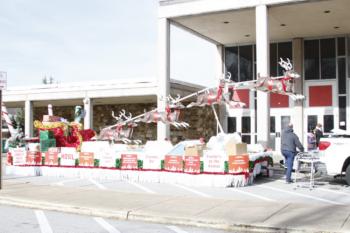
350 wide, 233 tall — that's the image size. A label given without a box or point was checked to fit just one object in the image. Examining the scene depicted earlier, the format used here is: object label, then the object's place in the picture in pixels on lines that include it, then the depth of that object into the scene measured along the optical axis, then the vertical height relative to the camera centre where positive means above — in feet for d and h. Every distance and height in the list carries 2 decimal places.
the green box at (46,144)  60.62 -0.94
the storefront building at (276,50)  78.79 +17.78
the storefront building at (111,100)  98.89 +8.46
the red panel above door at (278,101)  102.83 +7.47
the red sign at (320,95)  98.40 +8.19
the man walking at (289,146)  45.42 -0.96
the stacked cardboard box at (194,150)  47.21 -1.41
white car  42.14 -1.69
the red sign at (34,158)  57.62 -2.55
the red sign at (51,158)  56.59 -2.54
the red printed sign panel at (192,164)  46.55 -2.71
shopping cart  41.33 -1.98
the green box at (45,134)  62.18 +0.27
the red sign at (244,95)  107.66 +9.01
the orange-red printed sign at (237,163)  44.80 -2.50
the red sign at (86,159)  53.88 -2.52
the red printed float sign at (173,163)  48.11 -2.68
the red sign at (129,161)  50.85 -2.60
